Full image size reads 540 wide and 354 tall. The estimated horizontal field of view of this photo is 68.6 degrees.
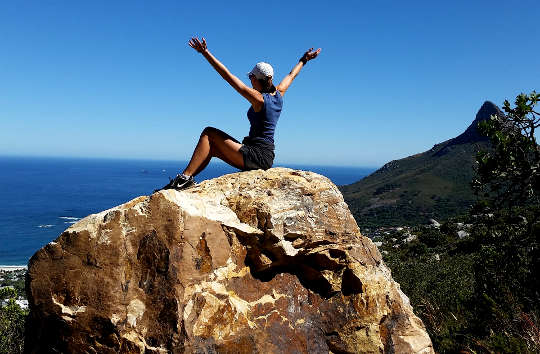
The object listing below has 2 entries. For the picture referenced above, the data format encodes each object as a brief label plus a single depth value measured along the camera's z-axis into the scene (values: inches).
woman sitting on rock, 223.9
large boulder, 180.7
